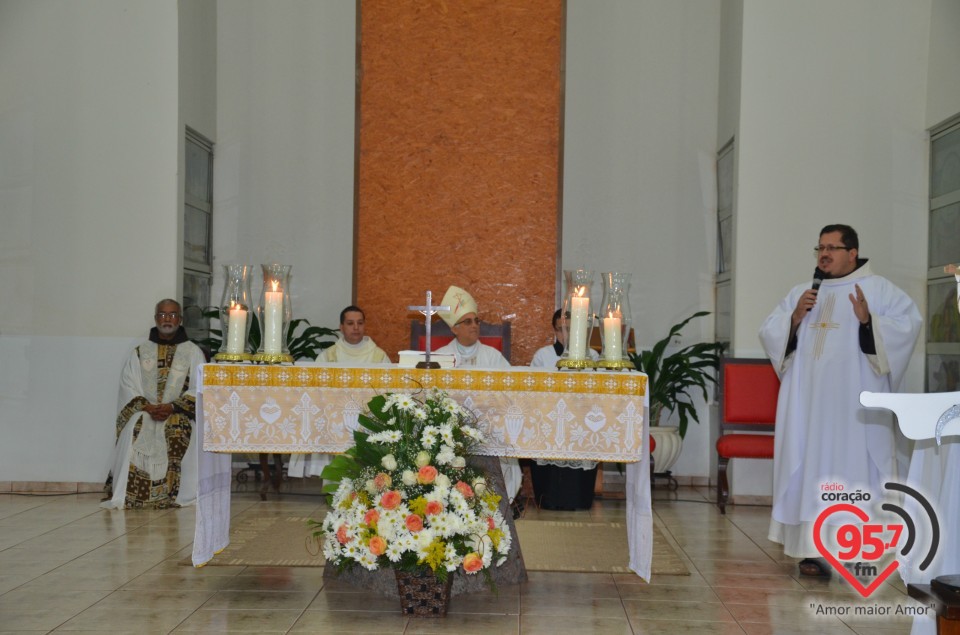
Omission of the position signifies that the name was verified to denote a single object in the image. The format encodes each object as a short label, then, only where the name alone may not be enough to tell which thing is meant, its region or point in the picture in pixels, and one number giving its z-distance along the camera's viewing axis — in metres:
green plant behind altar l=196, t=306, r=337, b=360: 8.20
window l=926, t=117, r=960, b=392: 6.90
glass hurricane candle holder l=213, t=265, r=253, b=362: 4.84
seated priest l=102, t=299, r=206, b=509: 7.09
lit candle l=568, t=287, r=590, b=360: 4.62
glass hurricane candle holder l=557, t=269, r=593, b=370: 4.59
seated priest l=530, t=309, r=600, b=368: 7.39
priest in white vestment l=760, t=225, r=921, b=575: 5.22
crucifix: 4.71
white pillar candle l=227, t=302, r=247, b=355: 4.84
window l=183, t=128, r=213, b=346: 8.30
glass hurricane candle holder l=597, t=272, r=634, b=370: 4.61
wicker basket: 4.20
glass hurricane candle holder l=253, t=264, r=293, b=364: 4.82
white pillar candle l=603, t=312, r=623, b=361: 4.62
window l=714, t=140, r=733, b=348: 8.10
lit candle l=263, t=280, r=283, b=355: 4.85
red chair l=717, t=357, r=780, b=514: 7.30
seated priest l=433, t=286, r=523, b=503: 5.99
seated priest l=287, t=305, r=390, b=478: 7.66
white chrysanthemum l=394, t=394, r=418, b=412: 4.17
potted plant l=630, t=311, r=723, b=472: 7.91
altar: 4.45
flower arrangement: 3.98
